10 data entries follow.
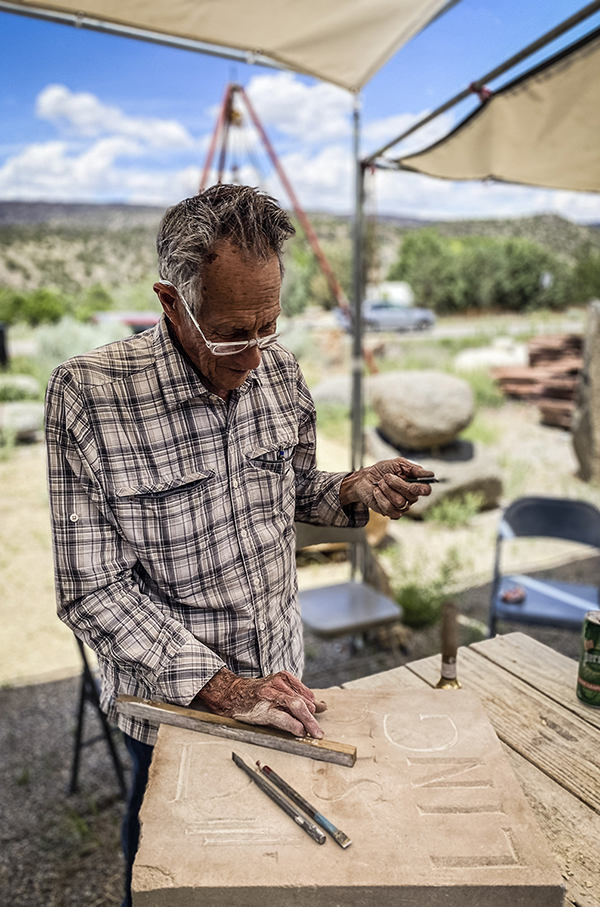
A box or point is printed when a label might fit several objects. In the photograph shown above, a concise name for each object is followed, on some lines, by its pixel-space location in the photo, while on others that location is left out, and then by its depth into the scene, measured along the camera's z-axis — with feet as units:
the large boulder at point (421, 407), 18.38
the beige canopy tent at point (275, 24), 7.57
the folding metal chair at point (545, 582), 9.59
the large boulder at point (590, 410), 20.01
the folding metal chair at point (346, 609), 9.39
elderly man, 3.67
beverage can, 4.22
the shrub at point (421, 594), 13.23
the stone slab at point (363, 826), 2.66
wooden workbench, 3.17
